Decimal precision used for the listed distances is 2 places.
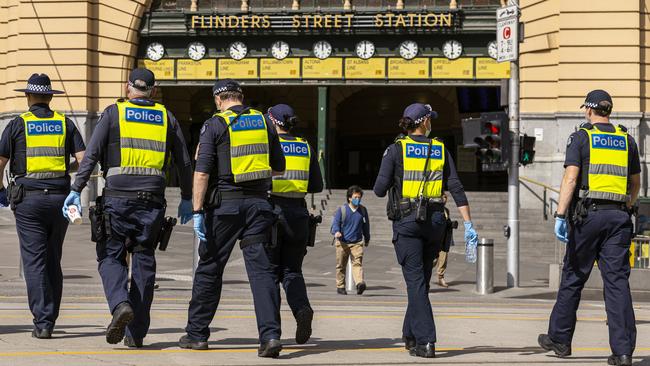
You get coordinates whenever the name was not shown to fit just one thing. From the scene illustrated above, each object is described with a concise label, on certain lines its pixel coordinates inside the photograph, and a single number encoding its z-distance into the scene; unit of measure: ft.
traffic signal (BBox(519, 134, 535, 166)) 65.92
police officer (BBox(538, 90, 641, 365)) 29.25
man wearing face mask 59.72
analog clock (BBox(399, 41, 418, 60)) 112.88
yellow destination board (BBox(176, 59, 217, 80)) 115.85
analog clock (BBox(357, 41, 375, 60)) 113.80
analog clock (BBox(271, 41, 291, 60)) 115.03
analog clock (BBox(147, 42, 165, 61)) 116.16
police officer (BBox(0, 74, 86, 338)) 31.83
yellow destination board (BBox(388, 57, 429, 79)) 112.98
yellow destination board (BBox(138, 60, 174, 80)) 116.26
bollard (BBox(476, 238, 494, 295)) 60.85
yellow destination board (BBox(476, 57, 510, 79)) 111.04
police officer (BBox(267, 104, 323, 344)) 31.04
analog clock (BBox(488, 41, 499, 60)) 110.32
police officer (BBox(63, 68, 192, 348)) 28.68
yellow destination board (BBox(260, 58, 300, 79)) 114.93
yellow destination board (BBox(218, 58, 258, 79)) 115.34
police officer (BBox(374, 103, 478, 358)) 30.27
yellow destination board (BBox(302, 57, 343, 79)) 114.21
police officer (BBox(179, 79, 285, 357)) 29.12
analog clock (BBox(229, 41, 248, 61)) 115.34
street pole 64.95
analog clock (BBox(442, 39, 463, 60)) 112.06
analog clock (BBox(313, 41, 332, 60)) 114.21
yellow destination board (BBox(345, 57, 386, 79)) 113.70
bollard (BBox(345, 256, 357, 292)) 60.03
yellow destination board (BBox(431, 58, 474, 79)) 111.65
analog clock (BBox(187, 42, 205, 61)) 115.85
